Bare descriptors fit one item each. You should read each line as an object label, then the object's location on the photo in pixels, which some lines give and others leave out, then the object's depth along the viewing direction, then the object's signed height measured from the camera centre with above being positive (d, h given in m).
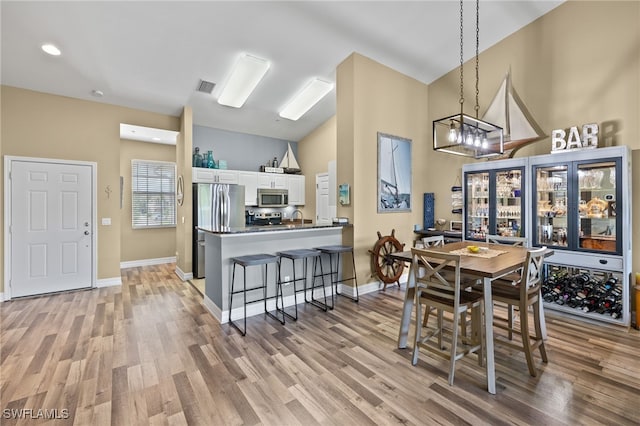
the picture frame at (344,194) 4.38 +0.28
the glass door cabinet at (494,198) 3.95 +0.21
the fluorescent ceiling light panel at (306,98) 4.92 +2.10
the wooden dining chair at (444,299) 2.22 -0.73
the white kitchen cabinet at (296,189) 7.02 +0.58
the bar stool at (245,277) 3.15 -0.78
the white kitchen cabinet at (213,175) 5.47 +0.75
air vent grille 4.52 +2.04
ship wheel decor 4.48 -0.75
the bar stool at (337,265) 3.89 -0.80
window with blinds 6.32 +0.44
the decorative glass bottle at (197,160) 5.68 +1.05
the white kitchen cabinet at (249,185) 6.18 +0.61
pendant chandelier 2.85 +0.81
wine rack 3.22 -0.96
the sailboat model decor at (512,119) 3.98 +1.34
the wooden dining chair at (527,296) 2.29 -0.73
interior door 6.49 +0.32
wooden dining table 2.14 -0.44
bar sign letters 3.43 +0.90
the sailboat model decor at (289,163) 7.04 +1.24
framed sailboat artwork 4.66 +0.66
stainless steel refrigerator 5.31 +0.06
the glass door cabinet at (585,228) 3.12 -0.19
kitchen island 3.41 -0.48
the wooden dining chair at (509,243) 2.79 -0.43
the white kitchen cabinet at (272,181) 6.49 +0.75
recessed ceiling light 3.43 +2.00
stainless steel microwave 6.43 +0.36
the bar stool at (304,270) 3.52 -0.79
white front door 4.23 -0.21
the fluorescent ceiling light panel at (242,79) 4.12 +2.09
